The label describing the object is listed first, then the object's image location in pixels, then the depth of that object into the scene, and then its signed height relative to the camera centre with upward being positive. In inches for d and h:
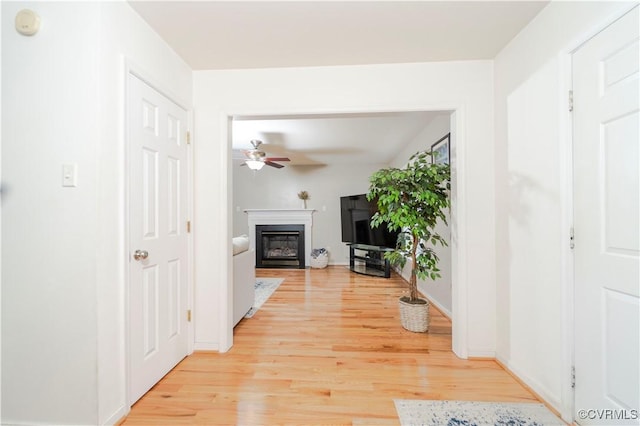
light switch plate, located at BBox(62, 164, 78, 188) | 56.2 +7.8
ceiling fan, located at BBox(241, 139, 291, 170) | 169.5 +35.7
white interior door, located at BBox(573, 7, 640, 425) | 48.3 -2.0
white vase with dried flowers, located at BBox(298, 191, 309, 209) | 263.3 +16.4
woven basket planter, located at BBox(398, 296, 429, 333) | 108.3 -40.2
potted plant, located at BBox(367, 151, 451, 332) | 98.6 +3.3
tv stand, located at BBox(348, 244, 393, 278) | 212.2 -37.7
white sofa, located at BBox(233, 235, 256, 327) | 113.2 -28.3
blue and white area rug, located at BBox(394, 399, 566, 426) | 61.4 -46.0
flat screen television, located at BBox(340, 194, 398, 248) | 211.3 -9.3
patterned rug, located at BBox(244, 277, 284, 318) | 138.3 -47.4
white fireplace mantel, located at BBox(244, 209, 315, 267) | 261.3 -3.6
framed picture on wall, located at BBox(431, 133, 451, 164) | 126.2 +30.5
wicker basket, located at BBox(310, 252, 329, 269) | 249.9 -42.9
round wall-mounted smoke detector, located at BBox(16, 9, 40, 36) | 55.9 +38.9
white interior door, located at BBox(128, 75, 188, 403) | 66.2 -5.8
